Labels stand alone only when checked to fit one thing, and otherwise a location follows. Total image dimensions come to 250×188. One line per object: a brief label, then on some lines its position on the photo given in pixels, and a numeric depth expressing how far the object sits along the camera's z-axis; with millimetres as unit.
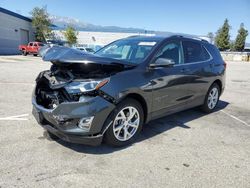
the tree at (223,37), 52370
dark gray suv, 2618
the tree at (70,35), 38788
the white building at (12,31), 26930
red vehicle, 25095
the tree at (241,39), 54746
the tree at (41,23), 33360
